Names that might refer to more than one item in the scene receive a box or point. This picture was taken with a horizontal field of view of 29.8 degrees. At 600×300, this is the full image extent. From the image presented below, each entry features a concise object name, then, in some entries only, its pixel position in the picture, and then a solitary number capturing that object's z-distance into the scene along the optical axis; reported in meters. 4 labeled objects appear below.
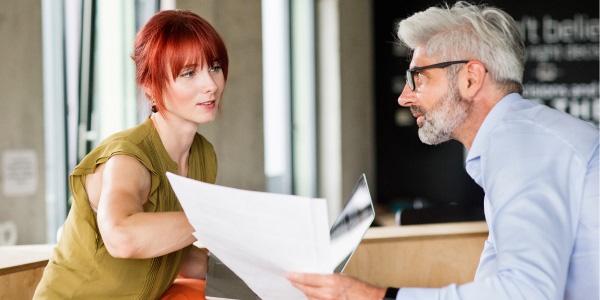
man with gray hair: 1.75
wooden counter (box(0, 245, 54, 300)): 2.30
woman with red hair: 2.01
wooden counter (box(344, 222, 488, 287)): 2.91
